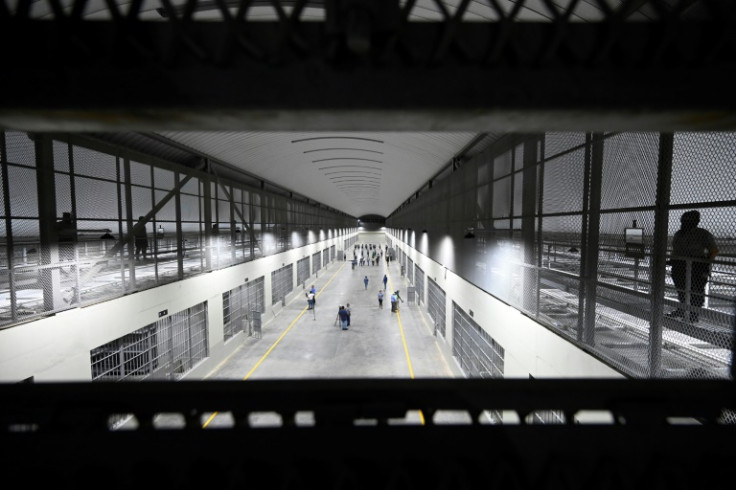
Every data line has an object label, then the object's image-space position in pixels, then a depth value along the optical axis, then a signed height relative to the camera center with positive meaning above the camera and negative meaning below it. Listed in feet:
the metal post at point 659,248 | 13.80 -0.89
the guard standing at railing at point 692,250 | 13.97 -1.08
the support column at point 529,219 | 23.98 +0.64
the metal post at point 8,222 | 21.44 +0.29
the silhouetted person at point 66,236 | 25.85 -0.78
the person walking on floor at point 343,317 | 57.93 -16.19
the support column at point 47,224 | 24.22 +0.18
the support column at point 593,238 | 17.67 -0.61
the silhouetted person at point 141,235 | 33.76 -1.09
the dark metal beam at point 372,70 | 5.01 +2.50
